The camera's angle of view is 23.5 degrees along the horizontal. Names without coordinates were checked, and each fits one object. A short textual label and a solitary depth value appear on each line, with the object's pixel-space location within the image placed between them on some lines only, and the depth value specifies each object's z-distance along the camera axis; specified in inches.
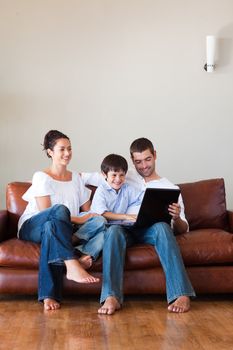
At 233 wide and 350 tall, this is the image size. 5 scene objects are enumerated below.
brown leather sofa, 126.0
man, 119.1
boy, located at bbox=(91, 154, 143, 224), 135.4
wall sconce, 178.9
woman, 121.8
